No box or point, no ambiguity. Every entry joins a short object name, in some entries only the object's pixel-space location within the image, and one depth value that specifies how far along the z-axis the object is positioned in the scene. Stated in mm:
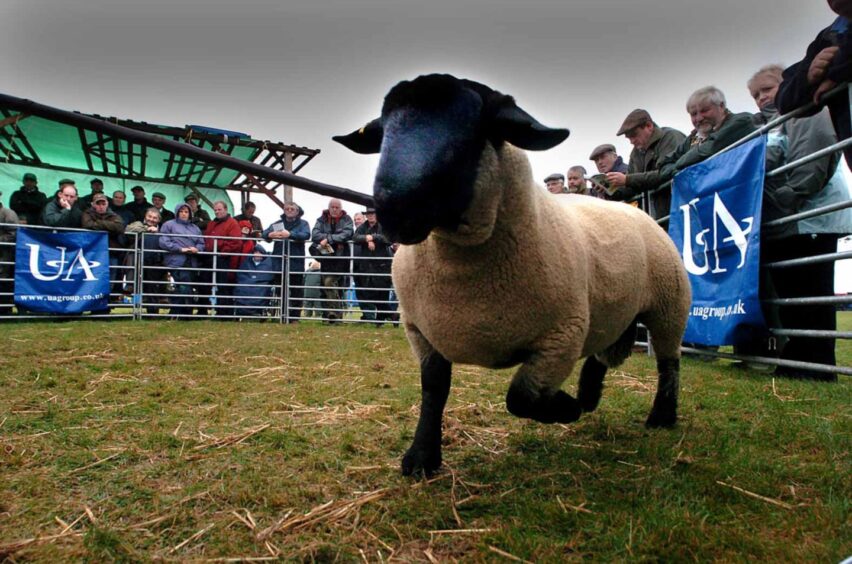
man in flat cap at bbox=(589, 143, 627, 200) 5715
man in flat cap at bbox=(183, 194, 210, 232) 9250
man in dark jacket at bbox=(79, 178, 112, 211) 8273
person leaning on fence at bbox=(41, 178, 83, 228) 7836
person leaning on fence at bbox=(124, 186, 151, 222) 8797
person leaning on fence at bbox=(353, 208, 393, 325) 8922
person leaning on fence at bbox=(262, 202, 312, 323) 8875
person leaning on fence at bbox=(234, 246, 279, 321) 8992
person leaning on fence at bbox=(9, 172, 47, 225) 8086
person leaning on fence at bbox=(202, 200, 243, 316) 8919
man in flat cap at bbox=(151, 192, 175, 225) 8992
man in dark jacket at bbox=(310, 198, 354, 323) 8734
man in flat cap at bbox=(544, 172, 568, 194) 6387
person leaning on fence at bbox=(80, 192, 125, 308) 8039
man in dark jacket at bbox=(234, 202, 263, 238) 9586
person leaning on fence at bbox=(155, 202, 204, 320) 8438
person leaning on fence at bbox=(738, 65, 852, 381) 3818
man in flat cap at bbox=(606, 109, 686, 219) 5137
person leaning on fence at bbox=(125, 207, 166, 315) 8422
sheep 1434
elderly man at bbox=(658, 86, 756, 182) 4434
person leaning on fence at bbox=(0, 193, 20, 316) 7656
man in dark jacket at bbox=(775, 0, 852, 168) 2762
